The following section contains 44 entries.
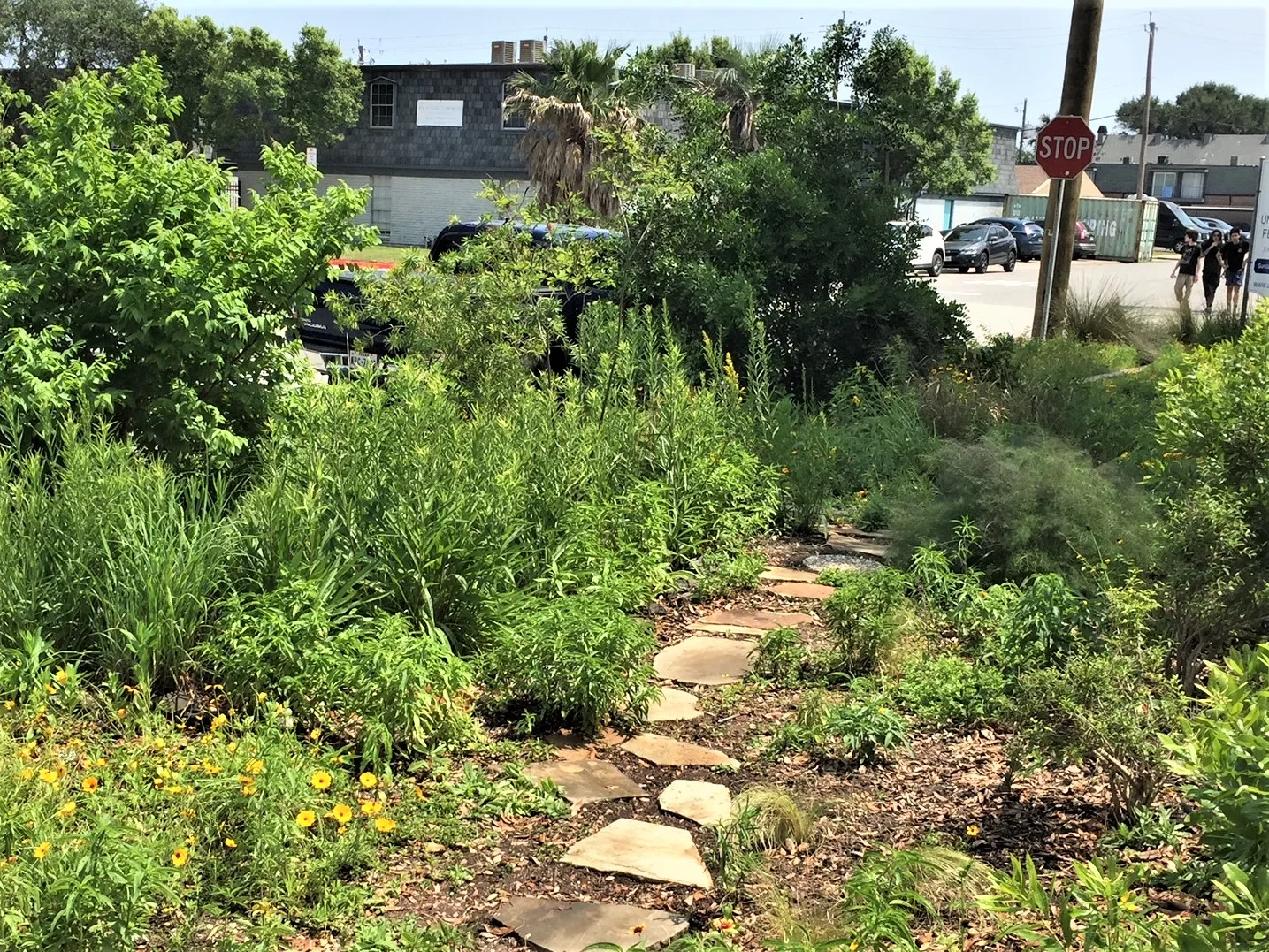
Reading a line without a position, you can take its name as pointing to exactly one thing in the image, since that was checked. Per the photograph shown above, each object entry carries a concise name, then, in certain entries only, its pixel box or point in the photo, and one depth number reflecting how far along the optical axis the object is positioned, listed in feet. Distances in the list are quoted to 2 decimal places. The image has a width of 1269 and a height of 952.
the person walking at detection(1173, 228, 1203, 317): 70.64
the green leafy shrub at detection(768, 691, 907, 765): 14.19
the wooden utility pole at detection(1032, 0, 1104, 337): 41.83
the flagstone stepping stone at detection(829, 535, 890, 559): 23.36
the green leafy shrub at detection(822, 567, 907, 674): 16.67
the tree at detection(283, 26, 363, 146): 139.03
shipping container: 148.36
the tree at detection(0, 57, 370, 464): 16.49
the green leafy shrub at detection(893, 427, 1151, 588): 19.22
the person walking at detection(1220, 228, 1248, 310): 76.38
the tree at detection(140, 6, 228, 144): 139.64
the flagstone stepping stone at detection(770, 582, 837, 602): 20.89
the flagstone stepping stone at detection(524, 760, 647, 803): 13.33
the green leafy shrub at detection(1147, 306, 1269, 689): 13.43
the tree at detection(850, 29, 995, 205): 36.76
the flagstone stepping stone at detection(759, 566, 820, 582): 21.89
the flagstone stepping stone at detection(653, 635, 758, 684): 17.20
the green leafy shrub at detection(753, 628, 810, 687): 16.85
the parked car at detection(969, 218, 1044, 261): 134.92
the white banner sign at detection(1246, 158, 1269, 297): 51.98
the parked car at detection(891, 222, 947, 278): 105.81
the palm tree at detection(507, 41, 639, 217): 108.78
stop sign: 39.45
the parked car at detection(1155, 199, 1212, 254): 162.61
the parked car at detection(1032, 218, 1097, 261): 140.87
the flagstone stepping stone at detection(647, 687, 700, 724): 15.79
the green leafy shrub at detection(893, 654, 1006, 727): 15.34
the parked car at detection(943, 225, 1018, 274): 118.52
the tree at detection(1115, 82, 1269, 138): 336.29
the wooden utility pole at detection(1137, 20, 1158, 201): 172.41
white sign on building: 139.74
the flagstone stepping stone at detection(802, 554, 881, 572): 22.45
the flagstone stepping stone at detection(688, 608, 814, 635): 19.31
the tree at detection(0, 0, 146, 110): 148.25
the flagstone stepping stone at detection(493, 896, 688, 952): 10.46
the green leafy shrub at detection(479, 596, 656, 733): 14.53
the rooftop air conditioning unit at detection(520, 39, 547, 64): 134.21
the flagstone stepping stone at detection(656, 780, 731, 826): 12.90
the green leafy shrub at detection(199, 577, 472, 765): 13.24
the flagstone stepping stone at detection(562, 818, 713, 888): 11.70
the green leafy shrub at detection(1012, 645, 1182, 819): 11.76
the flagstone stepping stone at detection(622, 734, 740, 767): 14.33
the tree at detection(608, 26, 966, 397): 33.96
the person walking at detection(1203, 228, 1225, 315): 73.61
